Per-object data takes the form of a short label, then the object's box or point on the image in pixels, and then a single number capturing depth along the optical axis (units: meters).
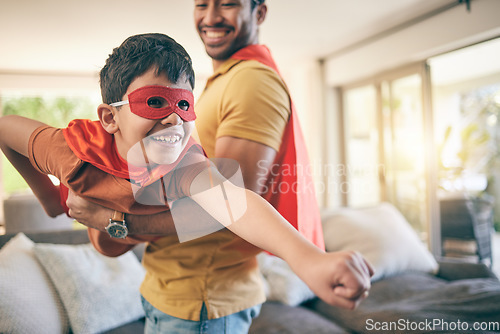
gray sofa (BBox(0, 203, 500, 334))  1.21
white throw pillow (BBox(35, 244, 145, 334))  1.15
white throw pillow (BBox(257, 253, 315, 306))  1.59
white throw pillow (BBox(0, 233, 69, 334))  0.93
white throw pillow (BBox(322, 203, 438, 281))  1.75
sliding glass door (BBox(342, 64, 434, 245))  3.11
